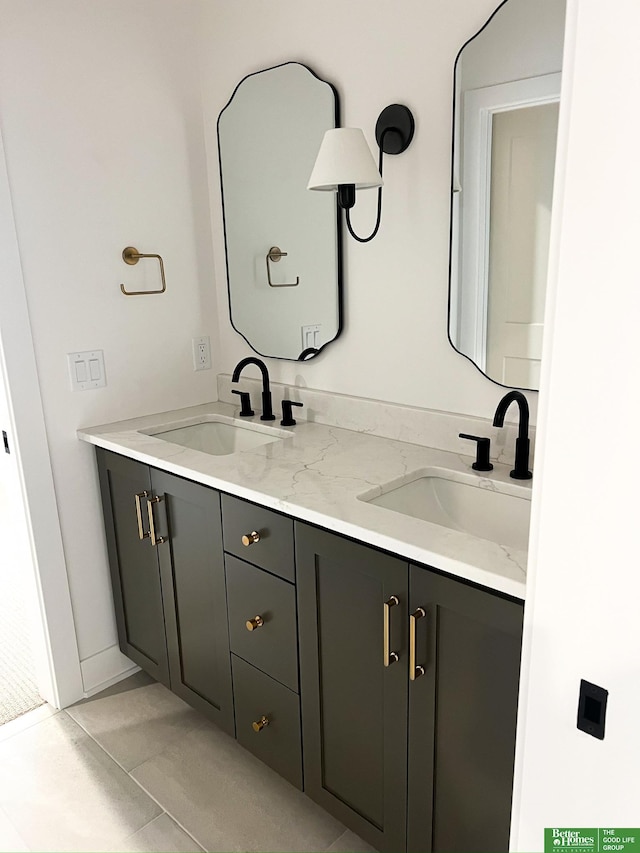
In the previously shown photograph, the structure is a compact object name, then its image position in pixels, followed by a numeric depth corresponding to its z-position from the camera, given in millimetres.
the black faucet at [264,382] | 2129
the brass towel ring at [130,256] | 2164
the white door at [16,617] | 2076
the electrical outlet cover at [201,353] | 2418
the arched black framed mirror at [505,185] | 1461
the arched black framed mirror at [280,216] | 1980
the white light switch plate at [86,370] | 2098
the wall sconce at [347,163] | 1628
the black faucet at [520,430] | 1526
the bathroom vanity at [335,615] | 1217
